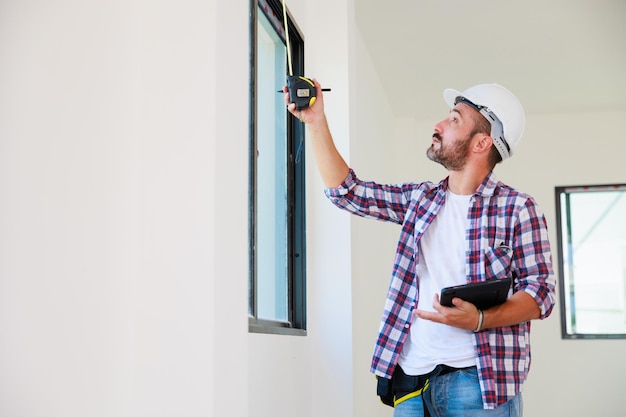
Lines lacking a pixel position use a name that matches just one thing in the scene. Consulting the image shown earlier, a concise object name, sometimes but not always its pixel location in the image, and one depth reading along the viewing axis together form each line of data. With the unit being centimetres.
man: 205
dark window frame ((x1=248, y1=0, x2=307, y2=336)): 314
